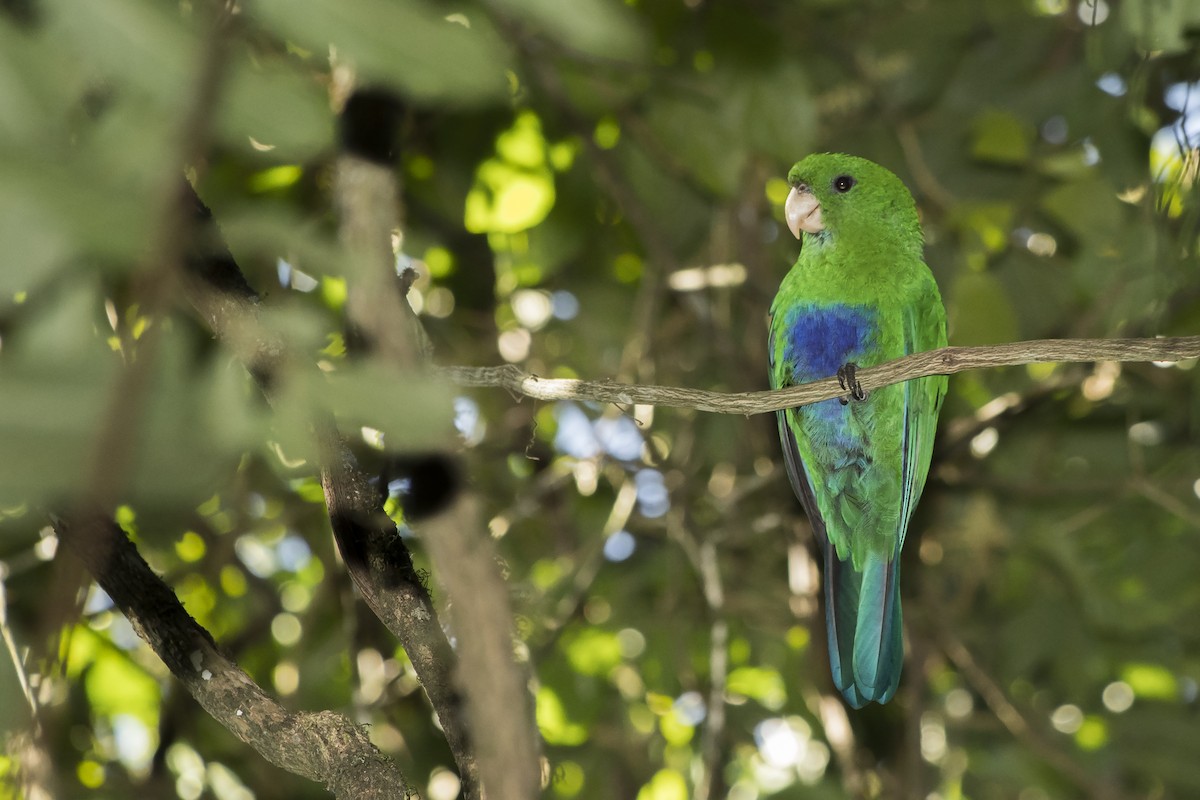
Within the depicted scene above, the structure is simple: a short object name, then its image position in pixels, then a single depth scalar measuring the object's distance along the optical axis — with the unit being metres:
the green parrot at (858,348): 5.32
